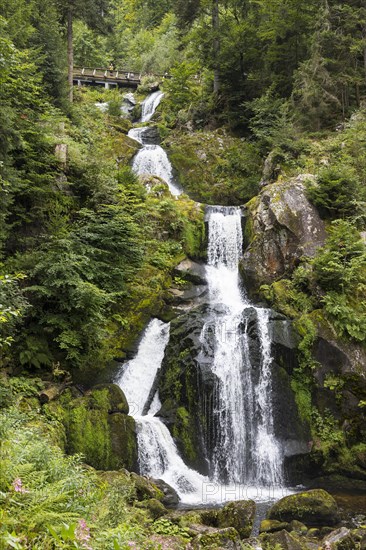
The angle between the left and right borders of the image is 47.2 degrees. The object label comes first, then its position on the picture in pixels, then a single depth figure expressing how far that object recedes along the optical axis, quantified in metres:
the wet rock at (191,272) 16.44
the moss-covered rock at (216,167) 22.16
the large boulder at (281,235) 15.42
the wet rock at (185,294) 15.28
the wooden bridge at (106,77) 34.81
